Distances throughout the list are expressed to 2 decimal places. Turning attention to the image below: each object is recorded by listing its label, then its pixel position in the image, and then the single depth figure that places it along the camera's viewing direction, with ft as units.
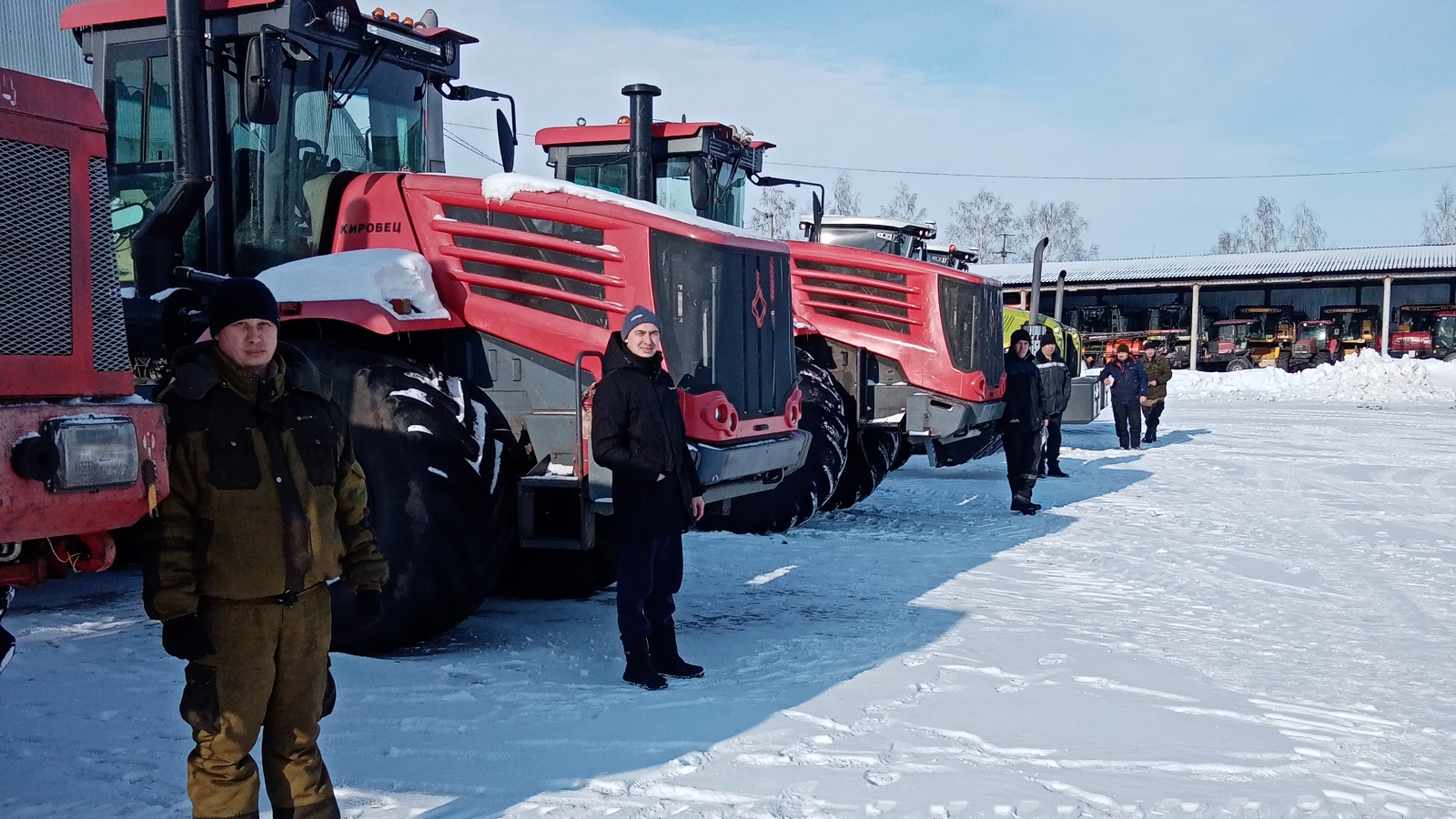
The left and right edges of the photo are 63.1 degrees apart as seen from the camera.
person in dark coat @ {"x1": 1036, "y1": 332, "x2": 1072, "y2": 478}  38.47
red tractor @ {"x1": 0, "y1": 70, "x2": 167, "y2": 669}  8.66
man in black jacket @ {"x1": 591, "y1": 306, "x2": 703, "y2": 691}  15.53
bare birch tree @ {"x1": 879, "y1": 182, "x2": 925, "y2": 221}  246.06
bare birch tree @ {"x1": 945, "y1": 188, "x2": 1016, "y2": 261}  260.01
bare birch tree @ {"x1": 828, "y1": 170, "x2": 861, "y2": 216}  226.58
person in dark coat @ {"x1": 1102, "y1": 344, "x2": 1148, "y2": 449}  52.60
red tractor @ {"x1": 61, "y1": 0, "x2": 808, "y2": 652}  16.12
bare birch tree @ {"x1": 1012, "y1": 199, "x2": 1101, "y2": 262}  277.23
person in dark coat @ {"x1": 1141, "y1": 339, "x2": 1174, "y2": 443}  56.34
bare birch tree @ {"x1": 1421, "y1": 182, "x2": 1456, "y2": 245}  257.14
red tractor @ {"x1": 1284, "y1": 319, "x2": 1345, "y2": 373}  121.90
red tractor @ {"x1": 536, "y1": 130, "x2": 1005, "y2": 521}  31.32
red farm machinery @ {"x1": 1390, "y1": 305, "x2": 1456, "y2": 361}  120.98
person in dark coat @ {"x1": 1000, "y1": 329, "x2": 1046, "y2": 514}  33.50
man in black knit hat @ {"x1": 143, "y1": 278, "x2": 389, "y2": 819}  9.40
